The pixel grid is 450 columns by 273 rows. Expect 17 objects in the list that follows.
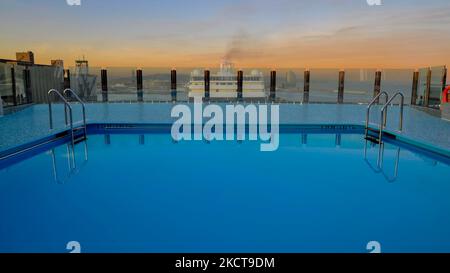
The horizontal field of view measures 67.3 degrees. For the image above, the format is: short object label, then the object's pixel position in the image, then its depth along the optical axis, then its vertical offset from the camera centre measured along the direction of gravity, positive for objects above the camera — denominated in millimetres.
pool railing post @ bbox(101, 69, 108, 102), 11567 +218
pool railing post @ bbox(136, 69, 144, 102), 12188 +363
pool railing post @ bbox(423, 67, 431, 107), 8922 -40
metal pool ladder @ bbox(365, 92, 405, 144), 5520 -757
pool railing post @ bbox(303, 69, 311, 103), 12125 +351
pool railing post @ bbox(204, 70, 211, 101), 12062 +323
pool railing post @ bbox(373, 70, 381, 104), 11748 +143
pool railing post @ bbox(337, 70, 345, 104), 11646 +217
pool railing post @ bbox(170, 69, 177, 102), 12236 +400
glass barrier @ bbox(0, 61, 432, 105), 11531 +190
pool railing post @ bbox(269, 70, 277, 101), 11986 +281
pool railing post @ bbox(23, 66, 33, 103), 9141 +200
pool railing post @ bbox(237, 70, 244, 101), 11992 +284
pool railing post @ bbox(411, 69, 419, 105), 10444 +79
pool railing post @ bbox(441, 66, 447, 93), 8270 +304
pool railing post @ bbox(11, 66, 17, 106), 8414 +137
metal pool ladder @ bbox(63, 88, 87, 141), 6355 -823
